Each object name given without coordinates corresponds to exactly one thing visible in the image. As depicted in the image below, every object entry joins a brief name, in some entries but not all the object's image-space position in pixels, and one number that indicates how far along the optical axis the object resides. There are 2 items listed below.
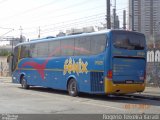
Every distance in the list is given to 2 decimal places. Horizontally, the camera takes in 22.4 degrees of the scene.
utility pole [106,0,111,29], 25.88
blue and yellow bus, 19.02
